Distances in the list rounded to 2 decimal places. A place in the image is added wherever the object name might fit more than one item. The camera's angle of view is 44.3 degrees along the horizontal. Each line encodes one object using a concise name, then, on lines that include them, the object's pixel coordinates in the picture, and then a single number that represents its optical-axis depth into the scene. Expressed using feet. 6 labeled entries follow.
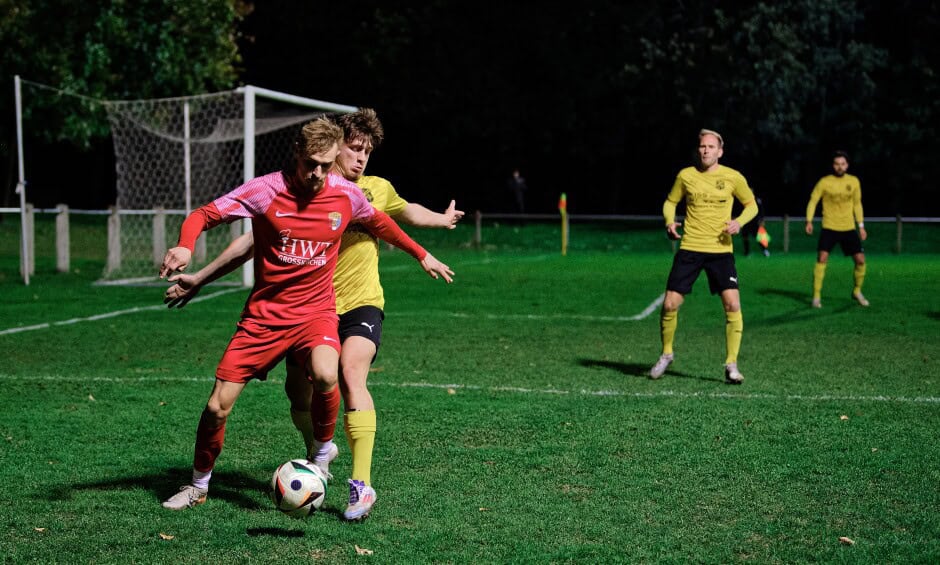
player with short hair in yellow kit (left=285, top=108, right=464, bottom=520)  18.83
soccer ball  17.24
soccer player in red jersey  18.10
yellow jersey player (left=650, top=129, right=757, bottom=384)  32.17
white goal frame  57.93
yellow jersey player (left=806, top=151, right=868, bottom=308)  53.42
